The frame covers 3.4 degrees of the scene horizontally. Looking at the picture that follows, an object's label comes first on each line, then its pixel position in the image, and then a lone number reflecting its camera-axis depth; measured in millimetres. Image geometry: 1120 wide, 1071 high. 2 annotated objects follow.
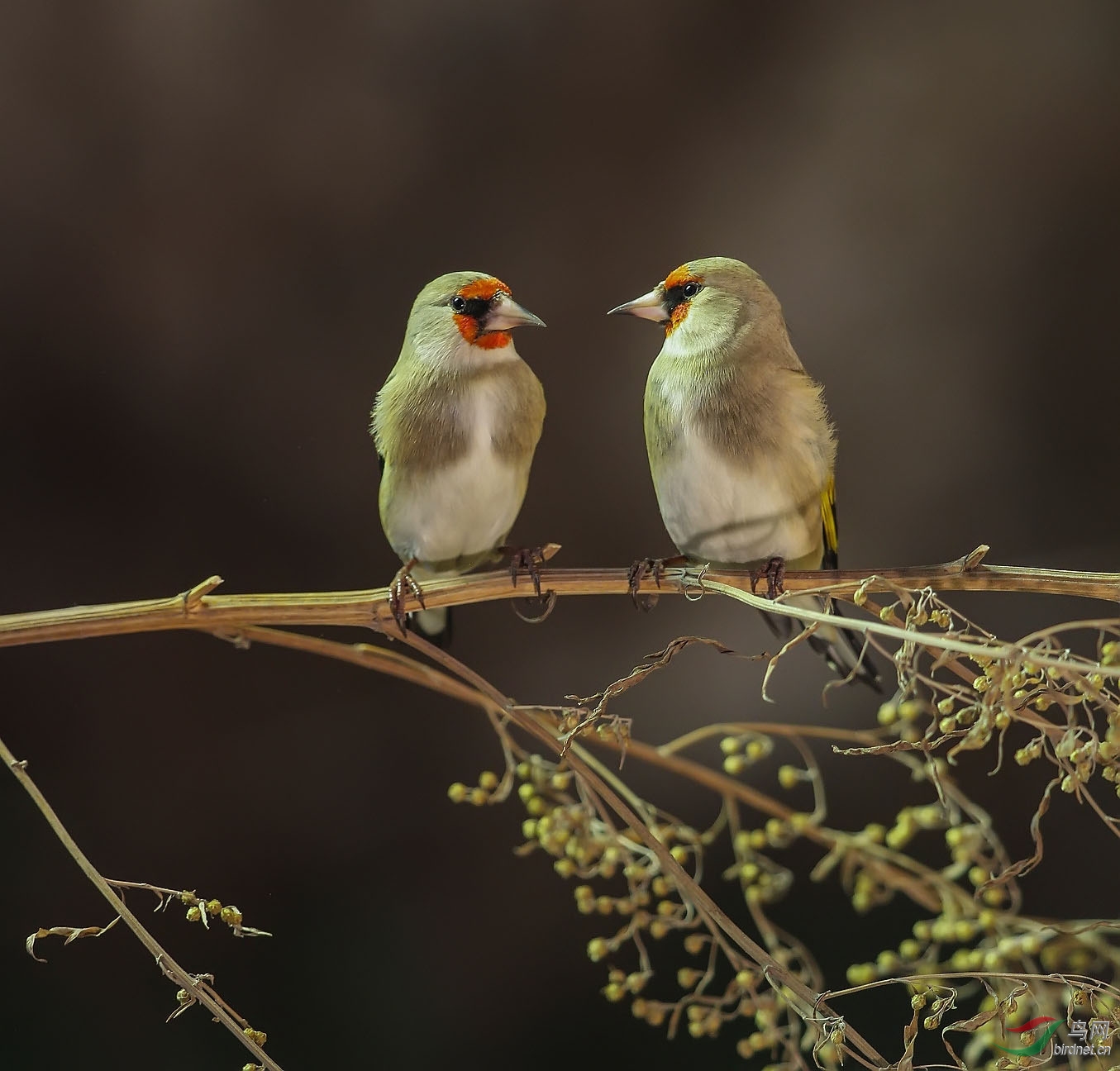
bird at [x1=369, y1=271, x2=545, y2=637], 4613
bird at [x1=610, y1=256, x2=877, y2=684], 4611
